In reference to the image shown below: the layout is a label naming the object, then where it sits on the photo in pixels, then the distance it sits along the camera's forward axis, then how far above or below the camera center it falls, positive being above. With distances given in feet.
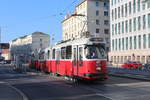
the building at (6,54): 356.40 +7.25
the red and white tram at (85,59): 47.26 -0.07
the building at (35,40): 292.89 +24.28
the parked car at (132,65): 126.89 -4.19
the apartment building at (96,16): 245.66 +46.32
